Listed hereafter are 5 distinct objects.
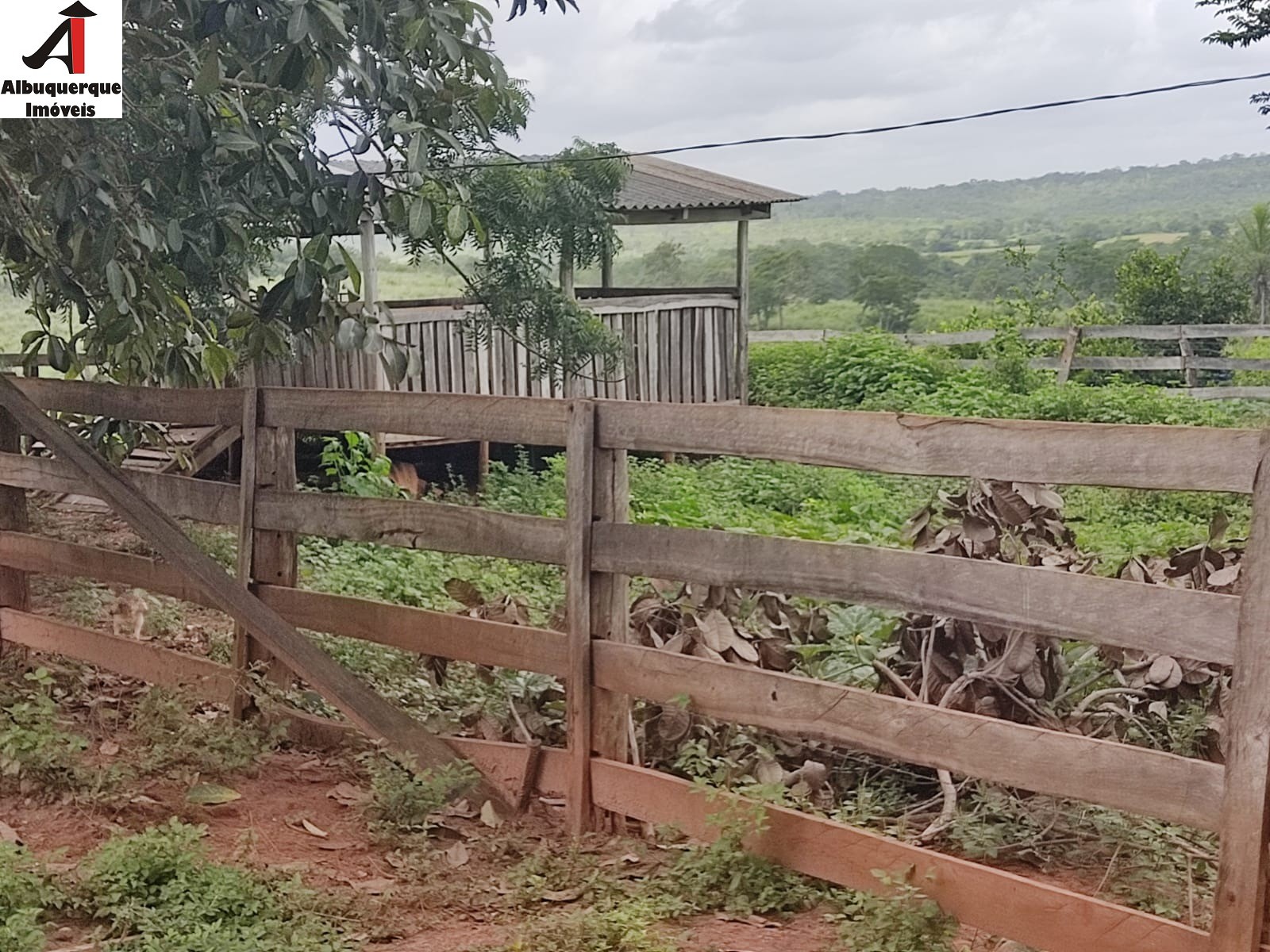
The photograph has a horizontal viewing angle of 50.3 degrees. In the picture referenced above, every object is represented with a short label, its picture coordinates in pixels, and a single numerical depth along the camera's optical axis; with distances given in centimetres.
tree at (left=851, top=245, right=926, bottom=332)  3875
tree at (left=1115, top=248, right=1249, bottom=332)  2308
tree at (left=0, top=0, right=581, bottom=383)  432
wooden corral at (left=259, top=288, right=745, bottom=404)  1302
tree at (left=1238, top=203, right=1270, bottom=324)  3003
